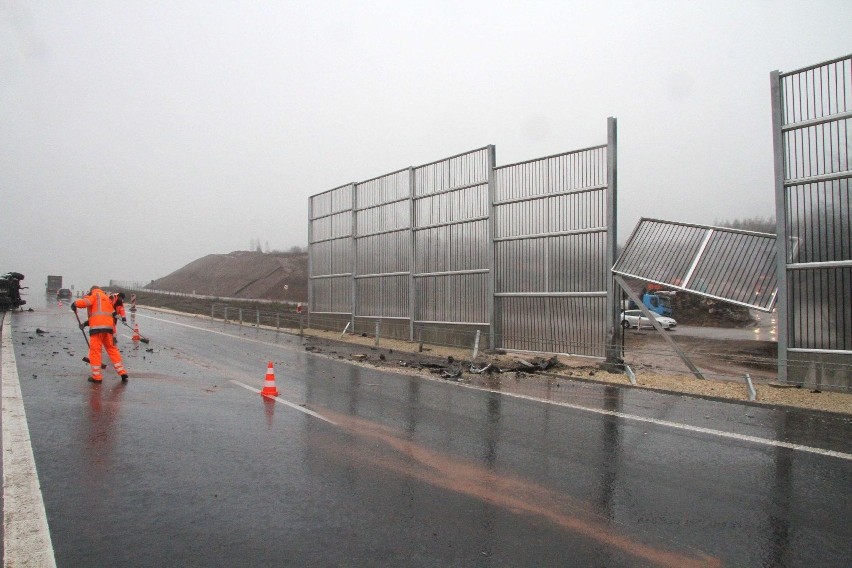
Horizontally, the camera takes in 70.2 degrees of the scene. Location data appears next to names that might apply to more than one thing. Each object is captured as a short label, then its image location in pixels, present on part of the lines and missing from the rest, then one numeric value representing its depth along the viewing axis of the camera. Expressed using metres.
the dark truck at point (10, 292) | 36.25
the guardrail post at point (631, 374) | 12.77
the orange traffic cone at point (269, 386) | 10.46
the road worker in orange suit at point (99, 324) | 11.20
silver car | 33.78
